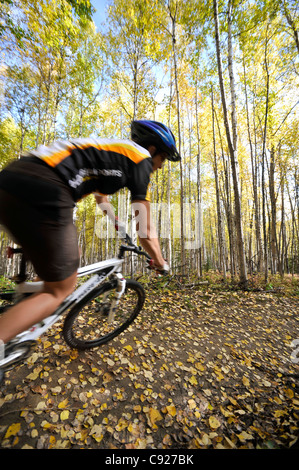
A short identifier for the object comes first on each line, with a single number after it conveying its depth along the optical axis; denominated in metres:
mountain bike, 1.43
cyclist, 1.20
